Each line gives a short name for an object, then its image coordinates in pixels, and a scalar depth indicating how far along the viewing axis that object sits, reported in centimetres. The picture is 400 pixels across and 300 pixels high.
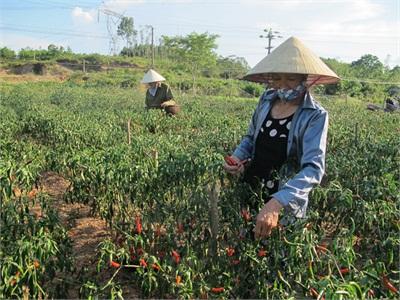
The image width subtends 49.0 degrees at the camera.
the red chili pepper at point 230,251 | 202
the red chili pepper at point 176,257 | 196
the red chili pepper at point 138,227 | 224
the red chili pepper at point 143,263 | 189
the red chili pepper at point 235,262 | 199
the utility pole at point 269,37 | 3944
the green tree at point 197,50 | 3991
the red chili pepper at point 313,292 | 170
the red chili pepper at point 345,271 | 168
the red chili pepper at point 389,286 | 153
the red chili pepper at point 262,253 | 187
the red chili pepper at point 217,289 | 187
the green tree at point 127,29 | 5907
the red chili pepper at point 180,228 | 218
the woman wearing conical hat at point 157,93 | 774
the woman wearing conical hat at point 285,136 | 185
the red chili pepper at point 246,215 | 204
